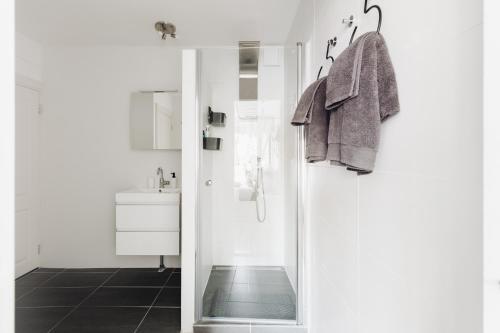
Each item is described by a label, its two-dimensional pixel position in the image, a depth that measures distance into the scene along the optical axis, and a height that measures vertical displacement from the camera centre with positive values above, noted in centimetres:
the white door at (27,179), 279 -13
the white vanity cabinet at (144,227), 254 -56
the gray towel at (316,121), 117 +20
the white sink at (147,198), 256 -29
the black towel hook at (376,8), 89 +54
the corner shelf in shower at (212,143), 198 +17
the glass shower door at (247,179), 195 -9
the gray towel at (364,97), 82 +22
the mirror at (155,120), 297 +51
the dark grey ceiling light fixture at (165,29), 254 +130
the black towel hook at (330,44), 132 +60
